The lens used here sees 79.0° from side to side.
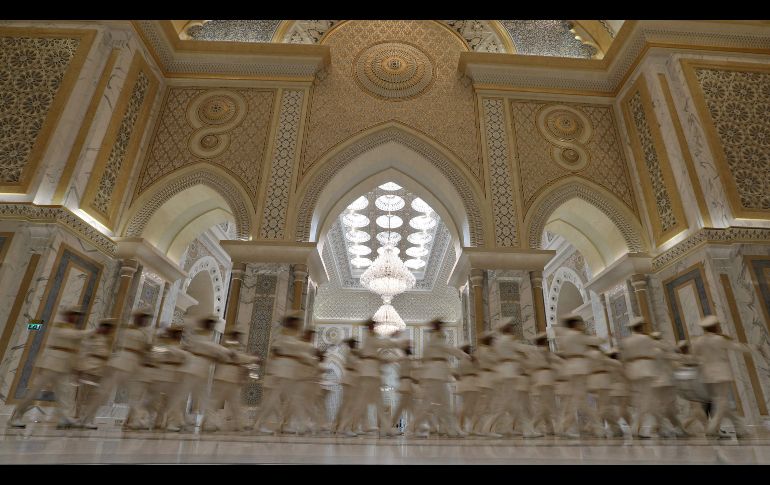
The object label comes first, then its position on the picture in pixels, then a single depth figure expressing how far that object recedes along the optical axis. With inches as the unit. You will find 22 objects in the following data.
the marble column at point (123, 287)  234.8
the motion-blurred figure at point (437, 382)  154.8
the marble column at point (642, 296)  244.2
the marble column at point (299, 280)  241.4
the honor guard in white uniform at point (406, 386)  157.0
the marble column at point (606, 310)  280.8
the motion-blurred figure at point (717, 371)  140.5
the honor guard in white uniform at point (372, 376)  153.3
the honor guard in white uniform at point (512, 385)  156.1
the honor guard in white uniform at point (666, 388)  144.0
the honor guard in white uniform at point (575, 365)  151.6
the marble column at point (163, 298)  269.9
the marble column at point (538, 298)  239.1
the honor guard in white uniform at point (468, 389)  162.6
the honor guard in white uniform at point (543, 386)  156.6
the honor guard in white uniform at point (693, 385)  148.6
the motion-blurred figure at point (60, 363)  139.0
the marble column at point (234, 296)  232.1
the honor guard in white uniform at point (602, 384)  149.9
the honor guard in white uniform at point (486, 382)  159.3
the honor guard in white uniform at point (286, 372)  146.4
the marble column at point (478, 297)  242.4
